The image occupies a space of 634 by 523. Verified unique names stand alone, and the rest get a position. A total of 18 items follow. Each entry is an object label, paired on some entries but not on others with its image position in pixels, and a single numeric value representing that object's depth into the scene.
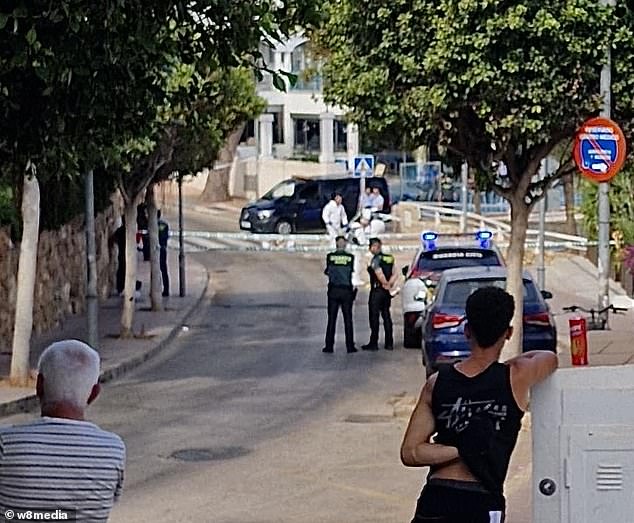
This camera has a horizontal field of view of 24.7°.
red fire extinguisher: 7.84
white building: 62.69
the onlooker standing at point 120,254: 31.41
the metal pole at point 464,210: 38.65
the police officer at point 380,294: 23.06
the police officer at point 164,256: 31.26
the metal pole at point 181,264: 31.81
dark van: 48.25
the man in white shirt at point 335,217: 39.19
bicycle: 22.89
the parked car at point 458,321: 17.70
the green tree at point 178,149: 22.88
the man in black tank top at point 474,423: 5.47
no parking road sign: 15.92
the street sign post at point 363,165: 36.78
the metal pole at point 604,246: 21.39
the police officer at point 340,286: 22.34
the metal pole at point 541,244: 26.44
